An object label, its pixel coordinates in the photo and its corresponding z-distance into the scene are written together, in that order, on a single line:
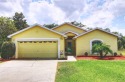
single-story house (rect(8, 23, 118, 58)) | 10.65
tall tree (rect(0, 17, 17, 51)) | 17.80
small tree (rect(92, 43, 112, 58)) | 10.37
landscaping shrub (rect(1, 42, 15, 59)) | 9.92
